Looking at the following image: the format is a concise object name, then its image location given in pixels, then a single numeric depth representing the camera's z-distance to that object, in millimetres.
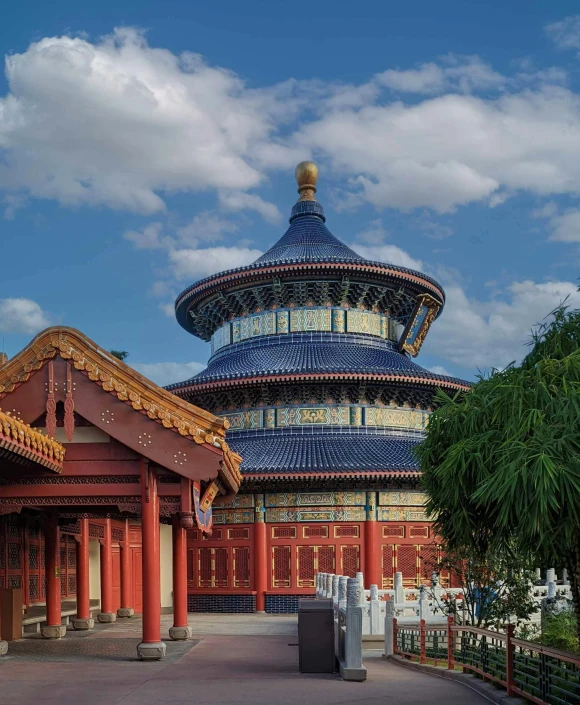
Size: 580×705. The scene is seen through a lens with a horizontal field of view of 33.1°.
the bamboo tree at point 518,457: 10555
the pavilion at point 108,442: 16750
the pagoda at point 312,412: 33562
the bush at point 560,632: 17672
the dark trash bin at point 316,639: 15422
